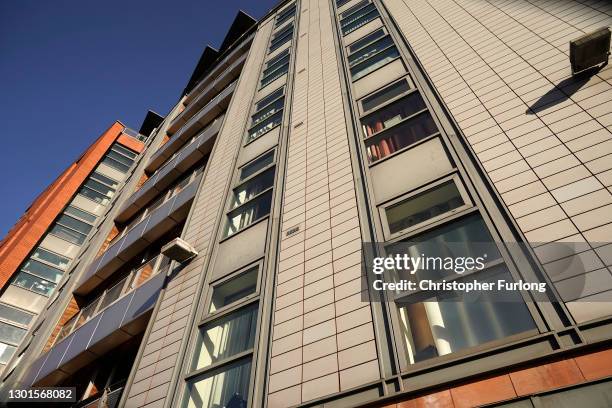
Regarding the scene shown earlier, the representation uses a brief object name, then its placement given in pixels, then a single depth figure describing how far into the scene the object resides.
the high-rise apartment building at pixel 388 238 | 4.39
